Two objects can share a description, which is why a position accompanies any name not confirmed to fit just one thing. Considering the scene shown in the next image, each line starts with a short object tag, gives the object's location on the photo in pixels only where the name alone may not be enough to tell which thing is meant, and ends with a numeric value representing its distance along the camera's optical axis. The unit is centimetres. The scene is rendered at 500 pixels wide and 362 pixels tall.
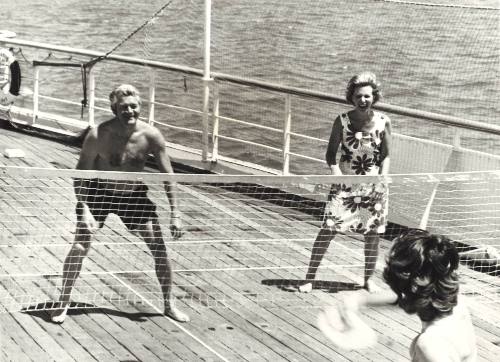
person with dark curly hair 267
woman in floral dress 659
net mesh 652
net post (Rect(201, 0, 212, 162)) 1017
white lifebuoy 1311
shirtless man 582
